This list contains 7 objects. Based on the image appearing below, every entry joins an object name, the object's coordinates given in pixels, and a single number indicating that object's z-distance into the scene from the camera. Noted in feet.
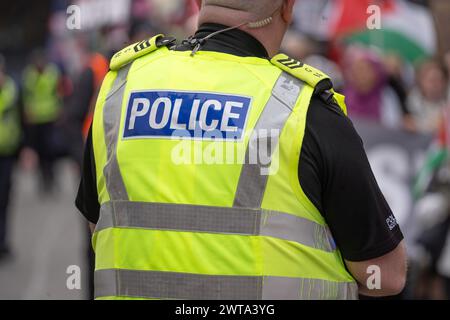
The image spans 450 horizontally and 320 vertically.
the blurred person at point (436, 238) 49.96
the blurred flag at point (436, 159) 51.98
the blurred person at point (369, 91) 61.72
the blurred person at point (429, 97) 59.52
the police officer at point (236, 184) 19.69
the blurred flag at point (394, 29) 67.15
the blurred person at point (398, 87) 65.10
